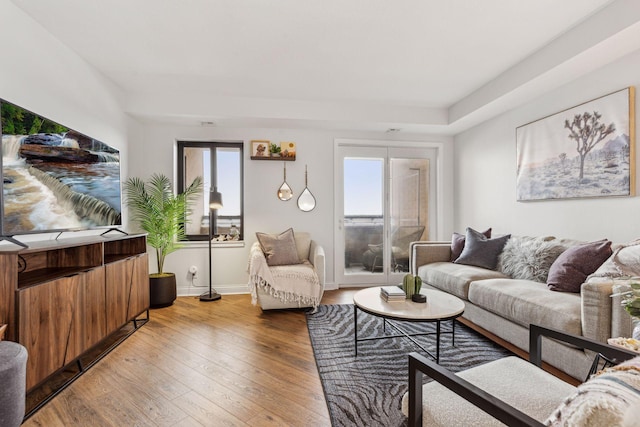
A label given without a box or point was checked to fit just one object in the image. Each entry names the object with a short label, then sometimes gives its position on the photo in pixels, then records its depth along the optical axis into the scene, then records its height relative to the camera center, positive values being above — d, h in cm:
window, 434 +44
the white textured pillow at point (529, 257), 271 -39
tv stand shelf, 162 -54
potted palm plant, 363 -10
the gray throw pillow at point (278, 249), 372 -43
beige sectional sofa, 179 -63
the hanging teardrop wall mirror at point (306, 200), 445 +17
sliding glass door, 465 +6
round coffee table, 213 -67
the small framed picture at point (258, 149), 432 +86
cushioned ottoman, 132 -73
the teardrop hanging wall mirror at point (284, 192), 439 +27
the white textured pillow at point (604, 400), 56 -34
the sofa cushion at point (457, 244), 369 -36
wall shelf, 431 +73
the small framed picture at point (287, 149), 437 +86
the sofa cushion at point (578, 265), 229 -37
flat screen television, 193 +25
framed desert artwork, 246 +55
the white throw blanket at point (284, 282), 329 -73
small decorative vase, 251 -61
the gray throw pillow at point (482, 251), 332 -40
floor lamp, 395 +7
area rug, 174 -107
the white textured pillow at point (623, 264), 159 -26
